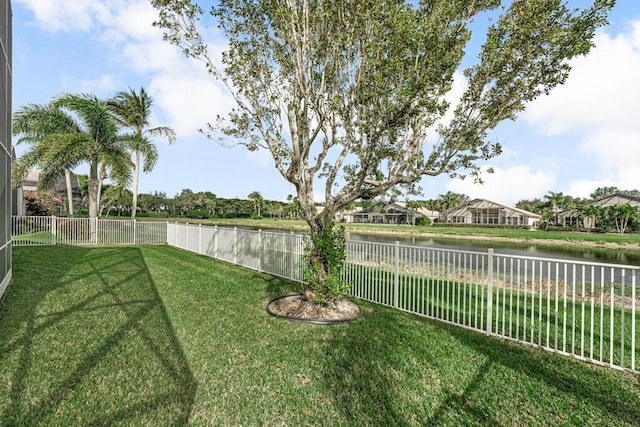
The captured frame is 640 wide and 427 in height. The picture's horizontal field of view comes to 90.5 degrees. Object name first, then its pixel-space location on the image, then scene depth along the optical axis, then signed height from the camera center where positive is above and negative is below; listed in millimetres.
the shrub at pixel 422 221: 58328 -1926
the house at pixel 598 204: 43594 +968
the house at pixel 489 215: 50875 -697
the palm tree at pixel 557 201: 53812 +1650
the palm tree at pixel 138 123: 17948 +5689
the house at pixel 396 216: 62000 -1283
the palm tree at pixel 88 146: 14086 +3028
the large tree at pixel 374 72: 4480 +2185
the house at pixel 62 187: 27398 +2199
